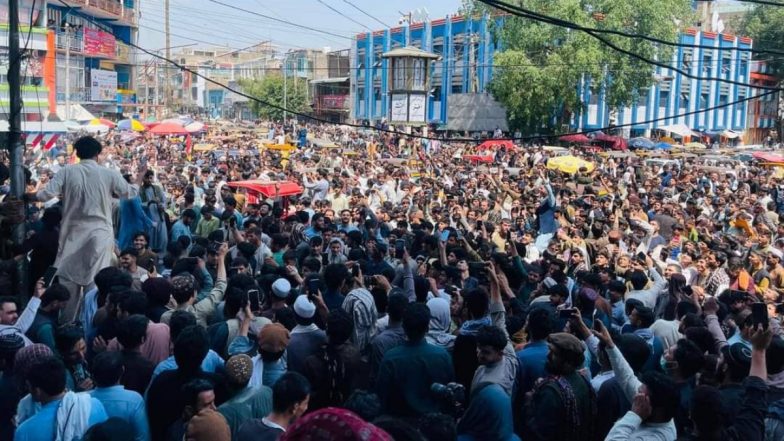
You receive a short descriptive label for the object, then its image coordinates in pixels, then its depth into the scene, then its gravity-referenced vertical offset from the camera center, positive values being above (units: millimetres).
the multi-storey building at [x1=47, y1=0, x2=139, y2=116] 46844 +2912
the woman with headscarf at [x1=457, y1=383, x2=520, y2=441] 4289 -1488
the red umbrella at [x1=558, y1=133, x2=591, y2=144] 41656 -978
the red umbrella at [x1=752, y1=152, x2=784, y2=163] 30028 -1167
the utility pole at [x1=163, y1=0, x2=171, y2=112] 35306 +3768
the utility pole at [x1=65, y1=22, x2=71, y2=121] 33322 +459
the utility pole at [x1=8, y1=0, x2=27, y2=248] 6645 -98
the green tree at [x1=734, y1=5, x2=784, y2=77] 59438 +6562
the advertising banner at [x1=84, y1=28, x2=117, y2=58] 50781 +3755
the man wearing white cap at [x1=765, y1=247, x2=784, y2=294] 9539 -1642
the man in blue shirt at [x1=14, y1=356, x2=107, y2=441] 3812 -1347
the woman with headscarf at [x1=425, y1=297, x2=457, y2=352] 5672 -1395
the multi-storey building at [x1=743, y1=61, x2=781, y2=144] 58531 +786
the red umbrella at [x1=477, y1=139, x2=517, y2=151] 35156 -1192
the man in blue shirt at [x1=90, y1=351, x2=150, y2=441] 4059 -1362
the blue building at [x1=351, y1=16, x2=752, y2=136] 50562 +2482
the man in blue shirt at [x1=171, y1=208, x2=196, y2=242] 9922 -1355
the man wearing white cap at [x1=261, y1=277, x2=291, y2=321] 5914 -1236
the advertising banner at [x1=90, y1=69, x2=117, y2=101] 51188 +1279
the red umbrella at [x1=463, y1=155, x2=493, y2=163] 30464 -1472
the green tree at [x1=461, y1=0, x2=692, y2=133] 39344 +2932
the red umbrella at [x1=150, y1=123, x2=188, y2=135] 27641 -687
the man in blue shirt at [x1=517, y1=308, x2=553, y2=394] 5078 -1380
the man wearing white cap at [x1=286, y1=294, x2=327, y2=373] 5180 -1371
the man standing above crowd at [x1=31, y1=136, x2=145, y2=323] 6559 -864
